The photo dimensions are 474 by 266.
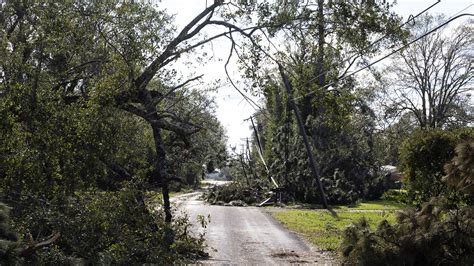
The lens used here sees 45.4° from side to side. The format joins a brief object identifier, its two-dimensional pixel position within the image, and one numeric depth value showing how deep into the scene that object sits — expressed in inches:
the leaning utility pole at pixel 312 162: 1163.9
